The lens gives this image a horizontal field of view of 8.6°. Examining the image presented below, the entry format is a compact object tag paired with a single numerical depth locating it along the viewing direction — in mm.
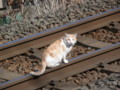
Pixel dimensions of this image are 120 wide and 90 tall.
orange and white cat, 11409
